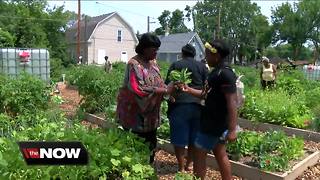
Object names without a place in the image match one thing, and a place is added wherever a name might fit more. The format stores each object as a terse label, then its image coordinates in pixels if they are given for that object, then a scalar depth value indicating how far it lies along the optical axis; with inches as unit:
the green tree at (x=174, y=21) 2081.1
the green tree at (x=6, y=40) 511.8
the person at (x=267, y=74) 303.2
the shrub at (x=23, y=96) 181.1
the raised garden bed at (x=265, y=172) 133.5
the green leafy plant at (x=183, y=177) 87.0
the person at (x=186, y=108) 129.3
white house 1168.7
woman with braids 107.2
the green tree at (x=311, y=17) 1701.8
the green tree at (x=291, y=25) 1701.8
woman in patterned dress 111.0
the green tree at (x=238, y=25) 2002.5
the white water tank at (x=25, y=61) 353.5
